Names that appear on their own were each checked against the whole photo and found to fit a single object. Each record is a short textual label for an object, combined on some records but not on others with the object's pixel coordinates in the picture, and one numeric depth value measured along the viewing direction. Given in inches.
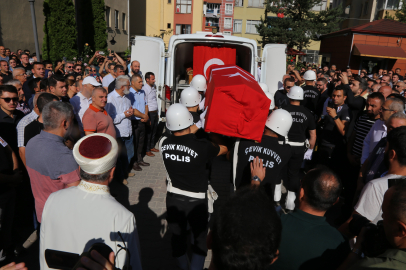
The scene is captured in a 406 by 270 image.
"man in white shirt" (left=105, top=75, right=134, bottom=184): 207.6
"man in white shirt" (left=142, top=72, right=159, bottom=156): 260.5
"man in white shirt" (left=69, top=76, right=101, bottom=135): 205.2
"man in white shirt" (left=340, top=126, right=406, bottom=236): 92.0
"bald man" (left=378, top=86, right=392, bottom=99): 221.8
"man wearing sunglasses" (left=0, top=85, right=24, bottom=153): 140.6
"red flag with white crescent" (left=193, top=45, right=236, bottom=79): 262.9
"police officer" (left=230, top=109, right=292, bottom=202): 127.6
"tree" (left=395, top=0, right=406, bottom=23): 916.6
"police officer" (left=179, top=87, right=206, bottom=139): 173.8
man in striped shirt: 158.9
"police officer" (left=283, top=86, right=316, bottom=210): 184.9
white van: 241.1
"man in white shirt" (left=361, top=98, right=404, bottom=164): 139.3
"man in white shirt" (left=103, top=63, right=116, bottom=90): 287.3
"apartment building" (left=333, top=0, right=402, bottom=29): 1099.0
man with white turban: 68.7
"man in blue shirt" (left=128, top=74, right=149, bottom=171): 236.7
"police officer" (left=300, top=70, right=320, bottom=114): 279.7
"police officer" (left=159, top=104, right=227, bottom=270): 119.3
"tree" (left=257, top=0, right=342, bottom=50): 1348.4
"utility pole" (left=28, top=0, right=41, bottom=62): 338.3
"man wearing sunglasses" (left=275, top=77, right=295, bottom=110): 253.1
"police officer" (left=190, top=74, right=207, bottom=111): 207.9
